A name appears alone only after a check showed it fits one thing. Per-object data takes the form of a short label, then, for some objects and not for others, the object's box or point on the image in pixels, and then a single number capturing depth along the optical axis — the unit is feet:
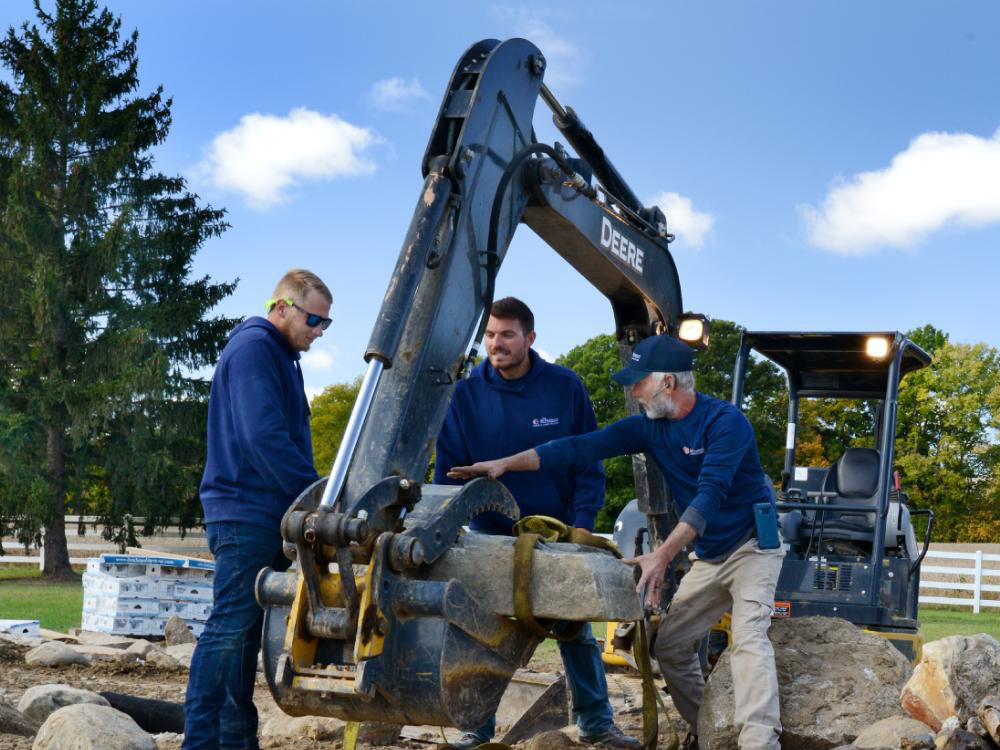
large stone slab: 12.97
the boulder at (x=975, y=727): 16.05
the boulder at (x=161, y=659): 29.63
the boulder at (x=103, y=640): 33.76
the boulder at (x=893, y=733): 16.28
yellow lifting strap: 12.99
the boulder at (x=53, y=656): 29.40
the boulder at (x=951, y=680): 17.28
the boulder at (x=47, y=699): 20.36
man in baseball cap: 16.58
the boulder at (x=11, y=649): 30.22
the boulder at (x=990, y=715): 15.80
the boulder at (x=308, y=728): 19.56
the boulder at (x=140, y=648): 30.94
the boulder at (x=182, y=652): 30.04
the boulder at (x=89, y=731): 16.10
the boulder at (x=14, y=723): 19.09
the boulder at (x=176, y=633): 34.55
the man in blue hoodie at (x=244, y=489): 14.73
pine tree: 83.51
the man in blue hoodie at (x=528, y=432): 17.94
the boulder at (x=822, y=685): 17.33
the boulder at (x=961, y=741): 15.81
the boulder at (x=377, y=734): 19.06
